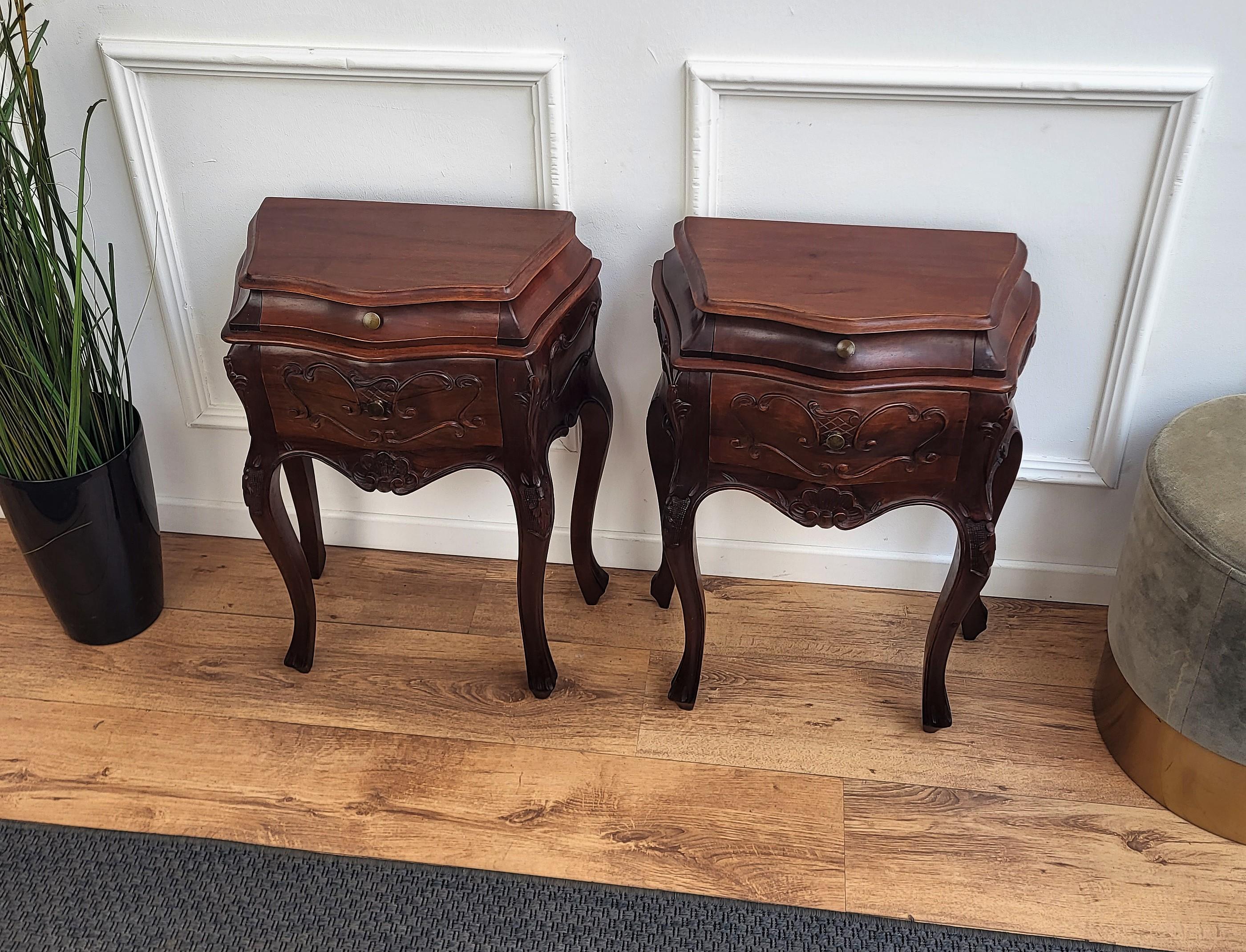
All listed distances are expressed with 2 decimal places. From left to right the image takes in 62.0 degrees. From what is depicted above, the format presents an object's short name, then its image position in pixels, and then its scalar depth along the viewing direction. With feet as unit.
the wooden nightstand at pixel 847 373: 4.38
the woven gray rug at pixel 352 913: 4.58
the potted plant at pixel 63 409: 5.04
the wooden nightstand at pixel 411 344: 4.65
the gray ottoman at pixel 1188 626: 4.46
